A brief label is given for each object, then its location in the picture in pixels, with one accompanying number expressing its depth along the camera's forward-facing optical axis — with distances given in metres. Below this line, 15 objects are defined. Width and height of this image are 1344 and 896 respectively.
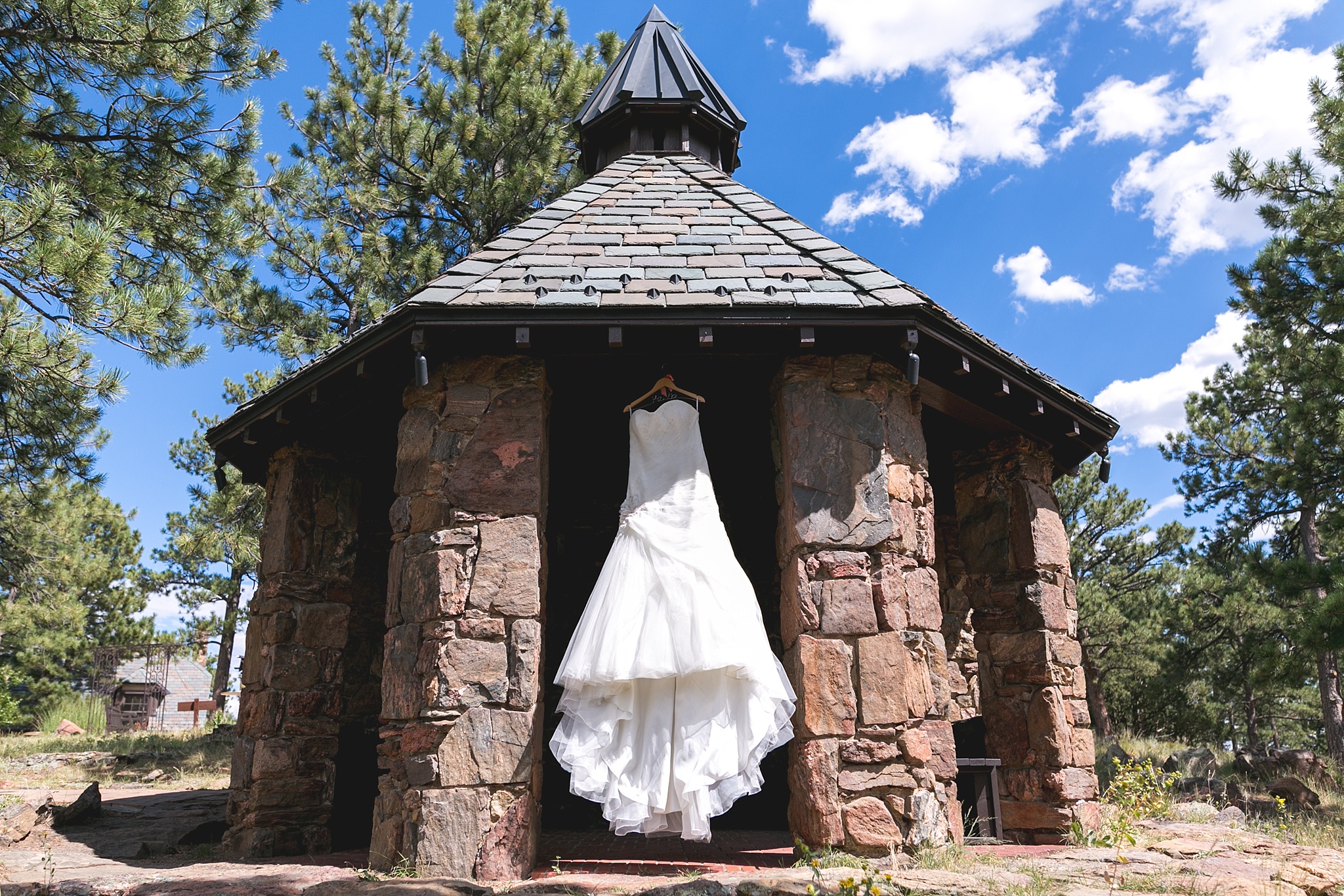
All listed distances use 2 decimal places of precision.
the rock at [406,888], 3.54
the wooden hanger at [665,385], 5.29
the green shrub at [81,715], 16.98
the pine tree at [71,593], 13.58
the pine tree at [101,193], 6.14
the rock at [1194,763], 11.97
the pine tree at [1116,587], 16.69
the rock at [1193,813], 7.18
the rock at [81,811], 6.68
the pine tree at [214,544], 12.52
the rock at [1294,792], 10.18
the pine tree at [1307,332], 8.70
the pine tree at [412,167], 11.80
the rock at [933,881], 3.61
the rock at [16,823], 5.88
